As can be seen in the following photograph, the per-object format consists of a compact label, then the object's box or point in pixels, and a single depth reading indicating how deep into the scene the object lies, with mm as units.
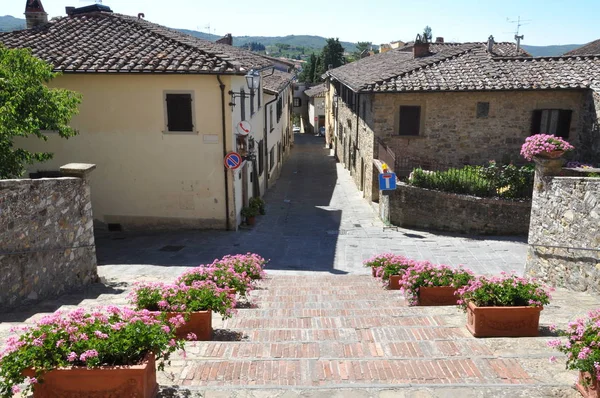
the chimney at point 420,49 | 26031
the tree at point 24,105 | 10234
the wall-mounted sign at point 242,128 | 16516
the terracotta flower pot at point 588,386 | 4219
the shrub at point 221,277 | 7465
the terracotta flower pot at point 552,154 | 10336
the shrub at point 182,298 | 6008
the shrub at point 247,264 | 9586
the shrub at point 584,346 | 4195
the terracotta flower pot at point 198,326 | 6098
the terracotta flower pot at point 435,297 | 7977
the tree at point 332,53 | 81125
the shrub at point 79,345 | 3930
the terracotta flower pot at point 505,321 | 6027
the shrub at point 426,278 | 7957
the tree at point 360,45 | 146675
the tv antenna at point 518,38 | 25734
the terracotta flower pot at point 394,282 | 9789
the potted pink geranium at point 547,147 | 10281
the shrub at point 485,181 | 17125
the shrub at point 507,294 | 6098
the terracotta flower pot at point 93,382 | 3953
